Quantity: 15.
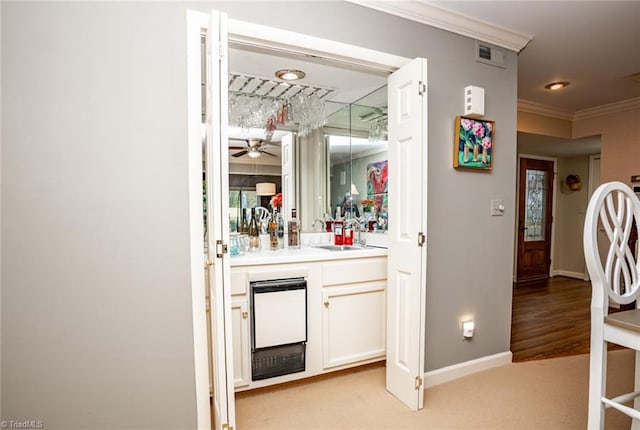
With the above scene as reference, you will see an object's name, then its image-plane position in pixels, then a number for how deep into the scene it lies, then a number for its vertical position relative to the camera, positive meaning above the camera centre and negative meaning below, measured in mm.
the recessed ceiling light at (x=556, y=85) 3516 +1227
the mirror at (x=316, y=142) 2836 +584
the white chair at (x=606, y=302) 1412 -423
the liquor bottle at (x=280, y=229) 2891 -203
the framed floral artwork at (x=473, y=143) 2346 +425
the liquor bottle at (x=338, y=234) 3037 -255
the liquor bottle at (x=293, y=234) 2820 -236
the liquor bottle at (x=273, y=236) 2734 -245
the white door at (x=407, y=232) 1962 -166
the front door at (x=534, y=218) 5699 -234
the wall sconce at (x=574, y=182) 5891 +380
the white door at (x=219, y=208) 1424 -13
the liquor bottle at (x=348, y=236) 3029 -272
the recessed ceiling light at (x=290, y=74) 2724 +1043
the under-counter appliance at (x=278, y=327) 2131 -764
